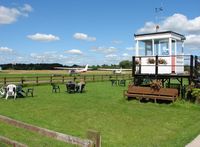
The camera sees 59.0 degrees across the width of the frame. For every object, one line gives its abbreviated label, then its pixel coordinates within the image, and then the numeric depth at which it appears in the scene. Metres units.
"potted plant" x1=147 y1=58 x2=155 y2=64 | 9.85
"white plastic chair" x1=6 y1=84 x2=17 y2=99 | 10.70
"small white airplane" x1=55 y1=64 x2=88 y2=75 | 39.50
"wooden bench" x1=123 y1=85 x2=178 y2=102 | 8.86
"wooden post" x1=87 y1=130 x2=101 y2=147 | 2.13
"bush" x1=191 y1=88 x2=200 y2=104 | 8.44
